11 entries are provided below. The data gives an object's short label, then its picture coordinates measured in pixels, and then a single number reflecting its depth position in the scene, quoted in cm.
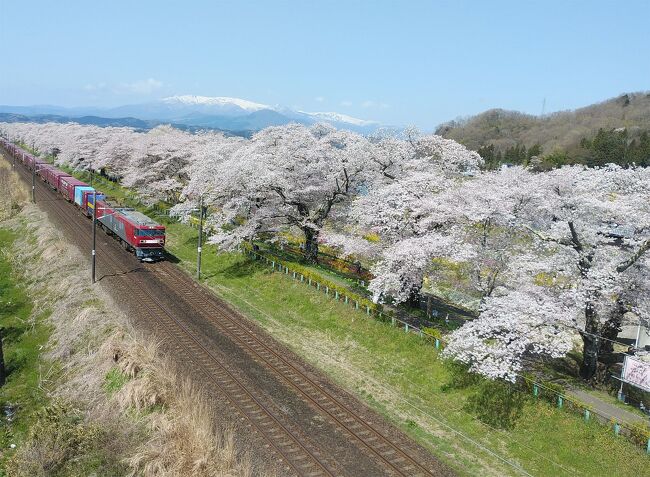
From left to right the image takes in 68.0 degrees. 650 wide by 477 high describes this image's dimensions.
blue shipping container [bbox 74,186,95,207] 5302
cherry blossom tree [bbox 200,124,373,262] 3422
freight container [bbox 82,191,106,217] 4945
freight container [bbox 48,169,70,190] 6551
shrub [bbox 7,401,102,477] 1409
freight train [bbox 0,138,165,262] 3747
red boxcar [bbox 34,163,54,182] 7431
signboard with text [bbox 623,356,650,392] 1777
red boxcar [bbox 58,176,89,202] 5781
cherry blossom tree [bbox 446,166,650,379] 1830
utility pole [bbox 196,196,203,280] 3463
